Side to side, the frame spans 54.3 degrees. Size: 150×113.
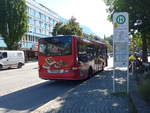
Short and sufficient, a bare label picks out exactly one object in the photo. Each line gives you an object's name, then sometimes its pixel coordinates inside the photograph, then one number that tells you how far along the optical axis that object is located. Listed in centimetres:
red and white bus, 769
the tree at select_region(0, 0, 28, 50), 2510
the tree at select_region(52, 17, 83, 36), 3462
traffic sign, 566
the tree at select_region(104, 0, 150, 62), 829
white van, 1560
